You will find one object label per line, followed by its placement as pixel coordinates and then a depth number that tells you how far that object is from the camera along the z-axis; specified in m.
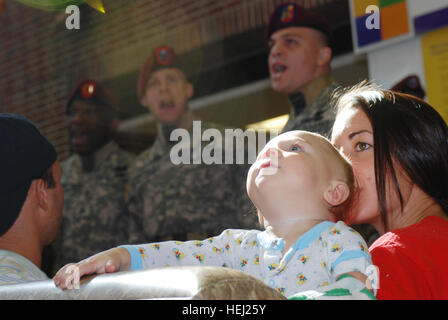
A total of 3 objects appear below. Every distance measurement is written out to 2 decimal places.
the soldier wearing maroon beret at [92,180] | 3.29
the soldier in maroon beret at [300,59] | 2.48
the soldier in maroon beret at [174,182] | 2.76
